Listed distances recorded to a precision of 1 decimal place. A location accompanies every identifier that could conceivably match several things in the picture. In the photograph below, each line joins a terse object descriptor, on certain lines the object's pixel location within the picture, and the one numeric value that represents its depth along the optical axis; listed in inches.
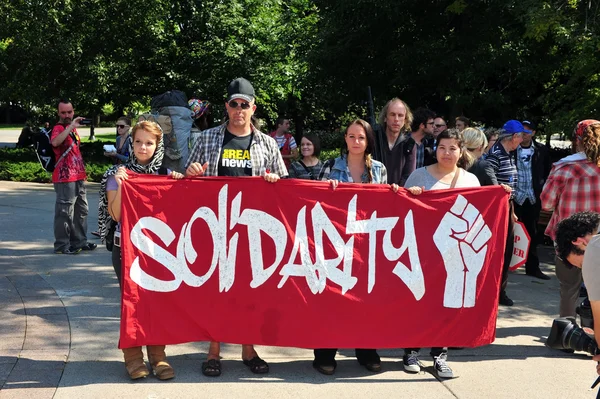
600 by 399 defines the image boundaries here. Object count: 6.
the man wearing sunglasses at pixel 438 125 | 275.0
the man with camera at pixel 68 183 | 321.1
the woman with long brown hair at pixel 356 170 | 191.3
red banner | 184.5
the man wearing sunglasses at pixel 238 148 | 191.9
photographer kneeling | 102.8
